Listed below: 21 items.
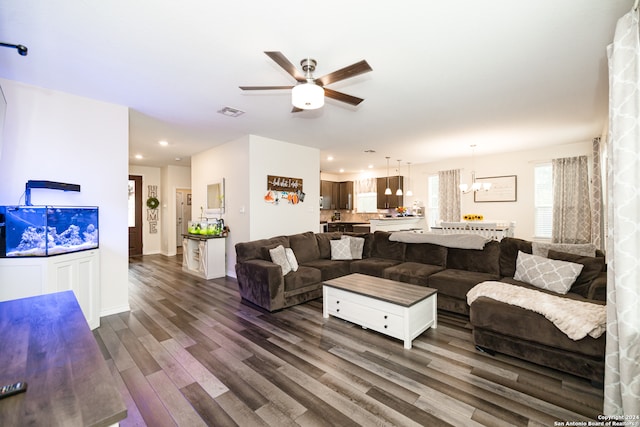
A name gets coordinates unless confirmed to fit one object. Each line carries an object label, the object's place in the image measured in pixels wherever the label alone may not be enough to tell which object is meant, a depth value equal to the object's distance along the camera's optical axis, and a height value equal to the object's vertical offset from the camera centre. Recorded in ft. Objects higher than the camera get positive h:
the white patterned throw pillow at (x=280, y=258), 13.04 -2.17
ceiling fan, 6.78 +3.42
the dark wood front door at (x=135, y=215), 26.32 -0.33
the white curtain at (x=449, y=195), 24.81 +1.41
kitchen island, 22.75 -1.05
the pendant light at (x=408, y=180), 28.57 +3.10
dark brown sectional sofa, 7.41 -2.82
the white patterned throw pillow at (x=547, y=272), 9.56 -2.19
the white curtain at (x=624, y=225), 4.95 -0.27
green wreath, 27.14 +0.86
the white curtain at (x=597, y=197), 17.17 +0.82
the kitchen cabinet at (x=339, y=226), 31.61 -1.69
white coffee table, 9.06 -3.29
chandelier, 20.66 +1.93
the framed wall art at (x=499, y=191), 22.13 +1.60
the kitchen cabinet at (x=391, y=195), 28.96 +1.67
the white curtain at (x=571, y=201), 18.84 +0.64
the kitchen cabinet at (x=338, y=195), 33.19 +1.90
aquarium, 8.68 -0.60
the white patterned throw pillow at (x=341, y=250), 16.10 -2.22
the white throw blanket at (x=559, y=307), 6.82 -2.61
